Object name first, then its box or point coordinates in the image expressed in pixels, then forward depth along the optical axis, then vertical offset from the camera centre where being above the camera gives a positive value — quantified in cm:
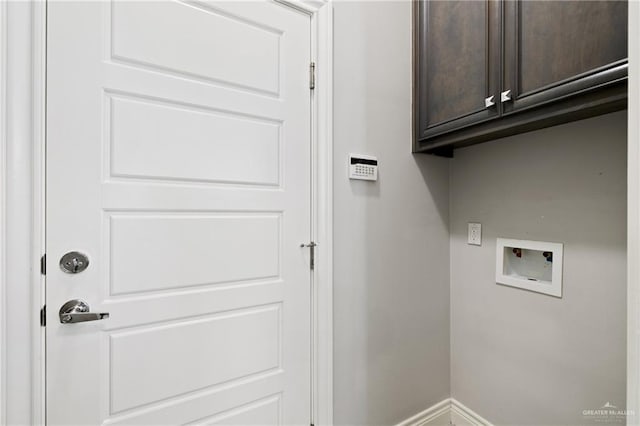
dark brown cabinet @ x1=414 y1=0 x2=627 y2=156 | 92 +56
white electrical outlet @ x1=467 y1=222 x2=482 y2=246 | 162 -12
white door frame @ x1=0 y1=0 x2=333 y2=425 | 84 +1
